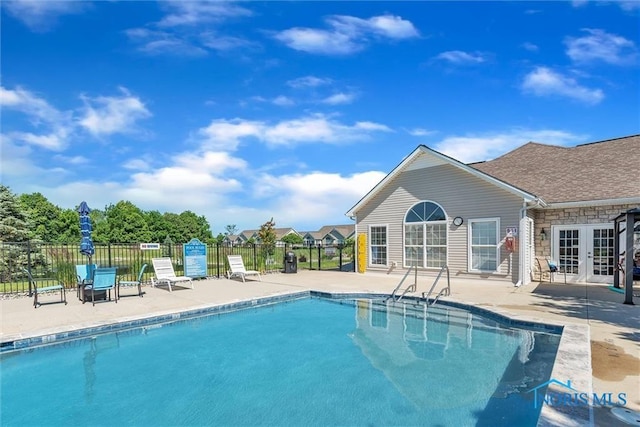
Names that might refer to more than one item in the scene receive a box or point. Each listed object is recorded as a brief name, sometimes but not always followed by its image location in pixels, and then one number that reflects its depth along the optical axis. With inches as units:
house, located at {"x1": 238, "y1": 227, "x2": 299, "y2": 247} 3056.1
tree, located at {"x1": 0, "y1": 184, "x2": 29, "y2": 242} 775.7
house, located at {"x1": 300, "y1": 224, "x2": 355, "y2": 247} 2908.5
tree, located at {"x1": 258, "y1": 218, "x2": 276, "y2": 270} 780.7
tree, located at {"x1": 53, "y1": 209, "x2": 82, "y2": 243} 1993.8
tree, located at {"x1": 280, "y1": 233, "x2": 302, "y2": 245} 2652.6
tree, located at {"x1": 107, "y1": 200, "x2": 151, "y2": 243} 2304.4
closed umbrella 389.1
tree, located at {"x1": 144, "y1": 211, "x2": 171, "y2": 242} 2625.5
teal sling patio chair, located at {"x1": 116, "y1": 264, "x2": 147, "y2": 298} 376.4
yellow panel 648.4
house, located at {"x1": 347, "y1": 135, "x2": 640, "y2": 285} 475.5
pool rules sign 527.2
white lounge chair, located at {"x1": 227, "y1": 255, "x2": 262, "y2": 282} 551.5
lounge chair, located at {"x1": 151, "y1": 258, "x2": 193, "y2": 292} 444.1
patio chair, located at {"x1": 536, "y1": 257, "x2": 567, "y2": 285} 493.4
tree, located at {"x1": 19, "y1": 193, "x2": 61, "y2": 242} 1861.5
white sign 489.4
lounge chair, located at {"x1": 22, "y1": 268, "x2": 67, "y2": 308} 337.9
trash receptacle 674.8
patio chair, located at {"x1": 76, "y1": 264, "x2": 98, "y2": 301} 381.5
